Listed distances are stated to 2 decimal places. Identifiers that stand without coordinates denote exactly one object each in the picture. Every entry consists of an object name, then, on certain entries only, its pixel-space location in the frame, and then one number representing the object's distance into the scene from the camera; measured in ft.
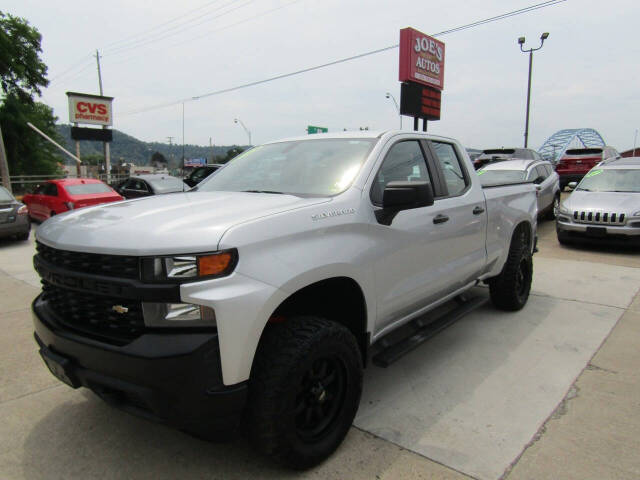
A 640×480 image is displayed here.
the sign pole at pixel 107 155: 96.32
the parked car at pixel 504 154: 53.06
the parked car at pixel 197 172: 41.91
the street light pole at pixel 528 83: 76.23
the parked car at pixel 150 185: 41.83
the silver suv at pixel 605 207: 25.26
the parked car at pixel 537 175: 33.95
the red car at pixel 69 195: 38.19
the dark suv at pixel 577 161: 53.31
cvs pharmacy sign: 92.02
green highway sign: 115.12
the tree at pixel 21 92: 103.09
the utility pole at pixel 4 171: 72.38
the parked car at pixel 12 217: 32.04
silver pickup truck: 6.22
